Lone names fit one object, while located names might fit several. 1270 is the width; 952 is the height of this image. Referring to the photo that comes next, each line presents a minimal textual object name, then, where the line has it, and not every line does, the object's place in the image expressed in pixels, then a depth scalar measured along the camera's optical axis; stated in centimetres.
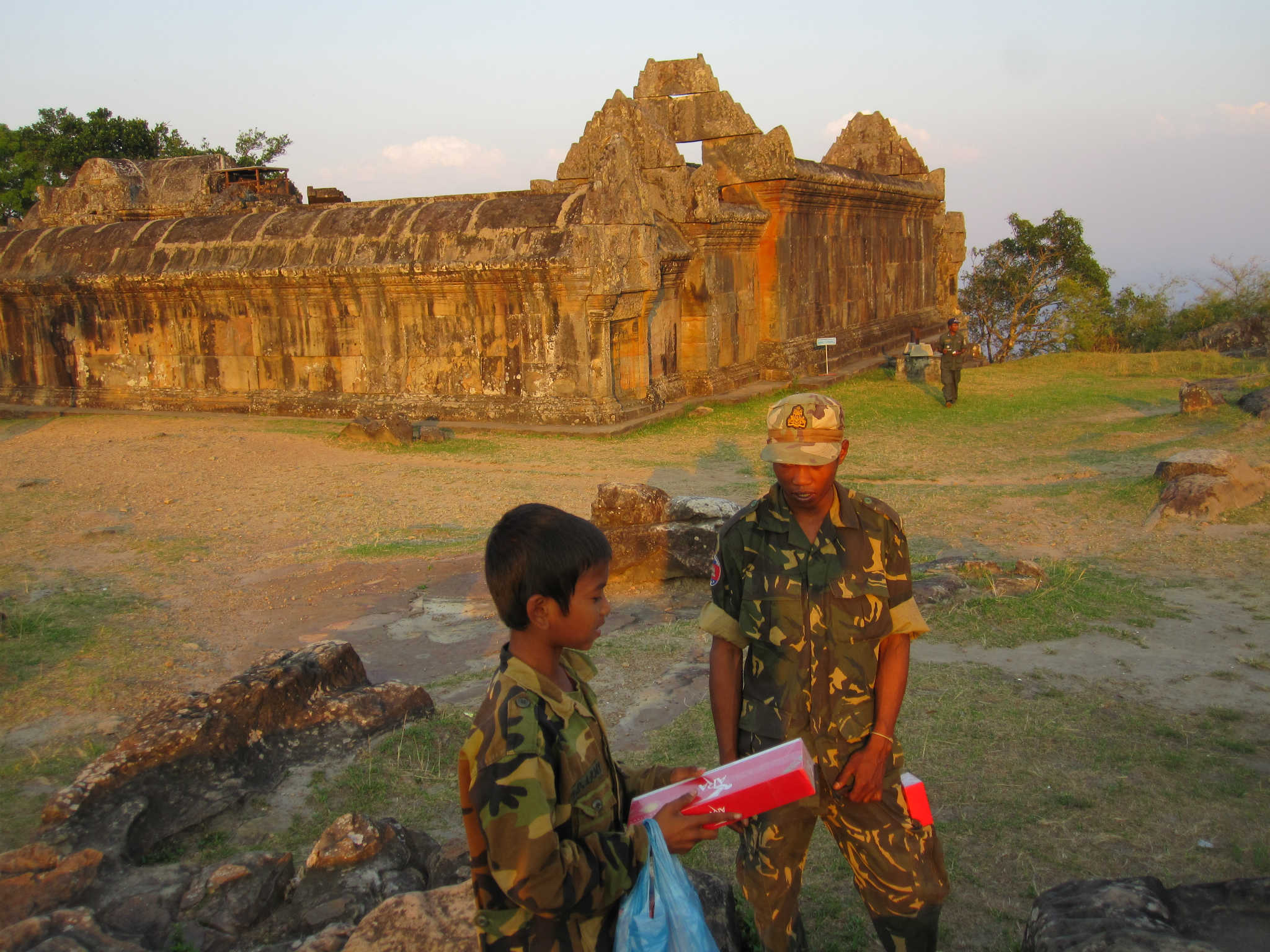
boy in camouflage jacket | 164
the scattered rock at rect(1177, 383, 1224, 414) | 1197
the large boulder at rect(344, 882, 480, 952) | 234
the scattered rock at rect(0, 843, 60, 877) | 290
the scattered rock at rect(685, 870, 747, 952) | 242
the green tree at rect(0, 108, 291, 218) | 2884
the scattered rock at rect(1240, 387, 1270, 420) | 1112
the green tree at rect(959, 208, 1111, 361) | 2523
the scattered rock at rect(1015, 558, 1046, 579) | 577
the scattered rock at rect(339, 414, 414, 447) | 1119
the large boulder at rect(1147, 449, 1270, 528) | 701
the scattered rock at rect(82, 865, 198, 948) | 279
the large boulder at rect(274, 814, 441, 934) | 283
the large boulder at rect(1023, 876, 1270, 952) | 214
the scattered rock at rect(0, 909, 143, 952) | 251
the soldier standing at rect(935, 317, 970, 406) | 1338
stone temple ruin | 1177
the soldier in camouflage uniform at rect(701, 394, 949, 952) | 236
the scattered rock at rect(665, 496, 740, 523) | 646
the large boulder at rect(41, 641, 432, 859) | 333
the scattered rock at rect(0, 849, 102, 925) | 278
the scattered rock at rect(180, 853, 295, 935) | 283
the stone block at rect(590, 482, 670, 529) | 657
